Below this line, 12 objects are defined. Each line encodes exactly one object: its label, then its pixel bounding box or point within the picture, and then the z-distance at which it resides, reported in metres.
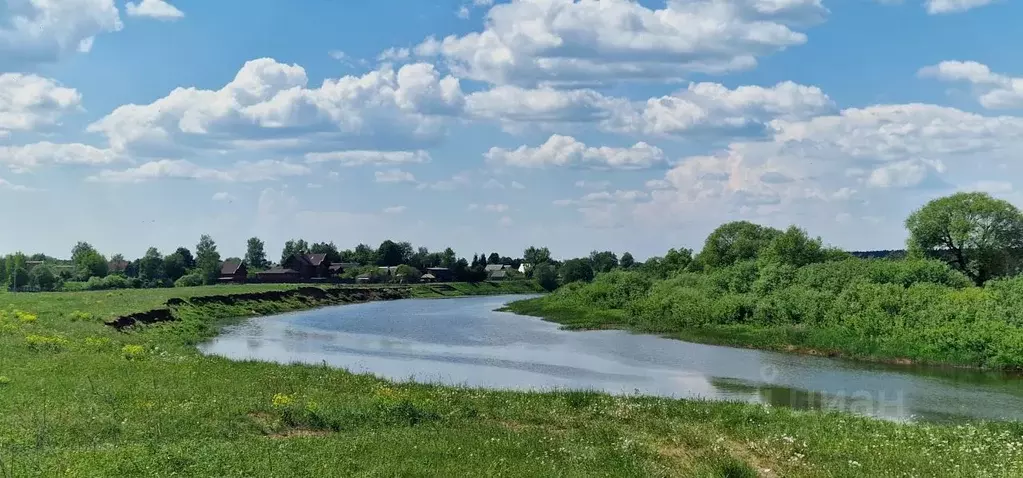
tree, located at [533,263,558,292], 181.62
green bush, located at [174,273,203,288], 134.23
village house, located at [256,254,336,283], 157.88
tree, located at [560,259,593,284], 168.62
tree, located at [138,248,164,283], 145.50
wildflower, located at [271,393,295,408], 18.73
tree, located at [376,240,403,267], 198.38
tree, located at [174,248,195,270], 170.70
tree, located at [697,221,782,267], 112.38
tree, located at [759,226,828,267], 91.62
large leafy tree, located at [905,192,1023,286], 75.50
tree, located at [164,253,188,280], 154.14
